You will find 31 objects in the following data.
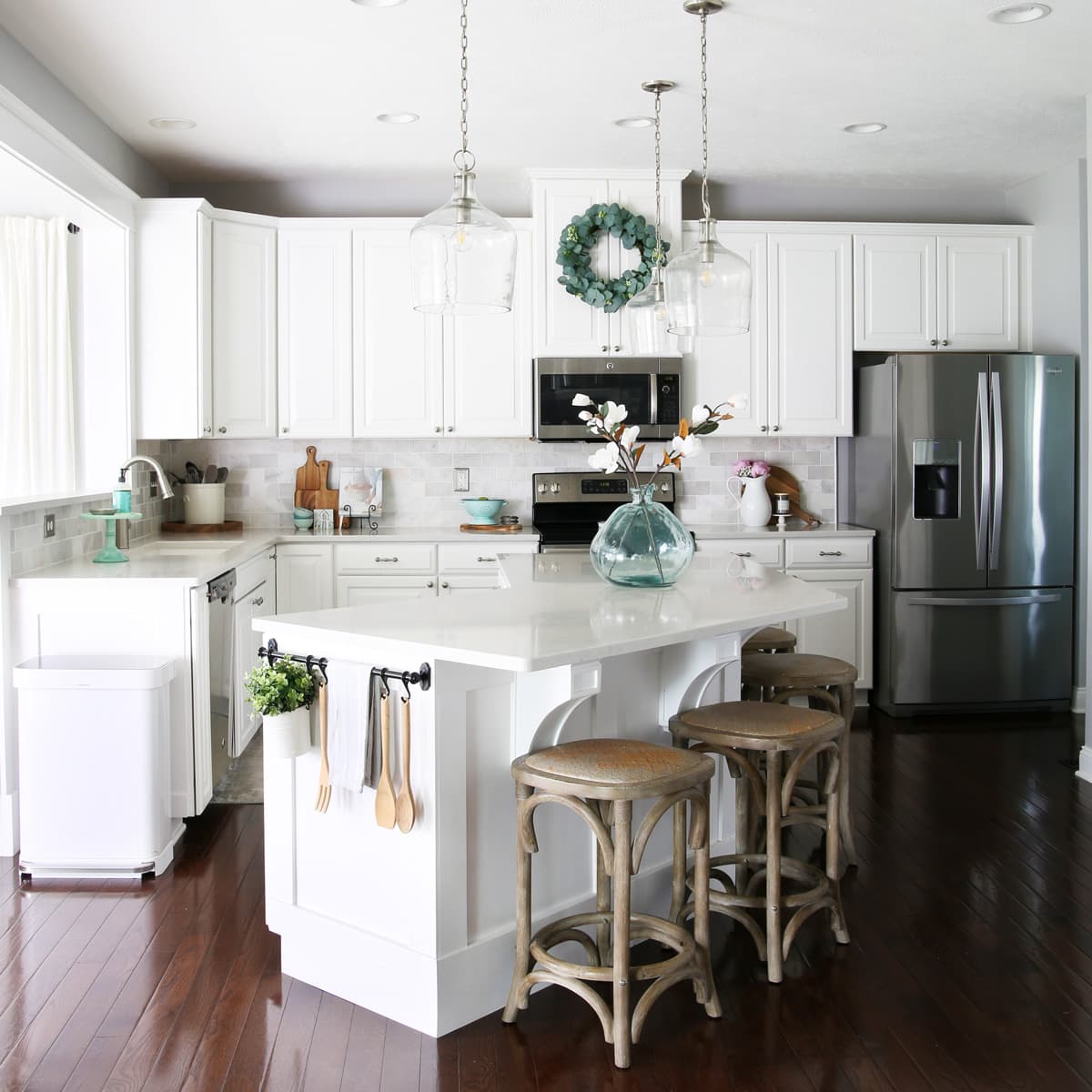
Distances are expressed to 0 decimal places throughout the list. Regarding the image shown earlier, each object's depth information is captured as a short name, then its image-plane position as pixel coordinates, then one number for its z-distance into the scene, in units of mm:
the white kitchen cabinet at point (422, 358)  5680
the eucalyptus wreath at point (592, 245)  5508
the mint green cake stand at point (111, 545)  4145
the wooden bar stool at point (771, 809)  2770
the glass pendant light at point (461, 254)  2682
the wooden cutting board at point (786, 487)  6176
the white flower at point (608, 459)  3385
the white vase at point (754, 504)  5898
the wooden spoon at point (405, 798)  2467
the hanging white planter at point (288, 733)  2572
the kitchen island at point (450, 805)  2486
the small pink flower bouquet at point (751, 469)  5934
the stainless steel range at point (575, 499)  6062
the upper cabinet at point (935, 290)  5844
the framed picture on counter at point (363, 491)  5965
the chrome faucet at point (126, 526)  4328
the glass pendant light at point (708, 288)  3211
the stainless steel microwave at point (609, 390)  5656
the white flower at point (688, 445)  3240
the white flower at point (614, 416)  3367
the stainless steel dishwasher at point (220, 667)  3986
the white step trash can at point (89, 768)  3459
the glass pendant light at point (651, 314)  3541
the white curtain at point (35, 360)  4527
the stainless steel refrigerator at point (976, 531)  5496
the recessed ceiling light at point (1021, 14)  3600
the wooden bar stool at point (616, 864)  2377
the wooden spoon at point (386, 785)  2504
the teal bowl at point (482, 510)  5848
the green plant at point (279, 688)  2547
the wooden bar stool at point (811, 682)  3484
